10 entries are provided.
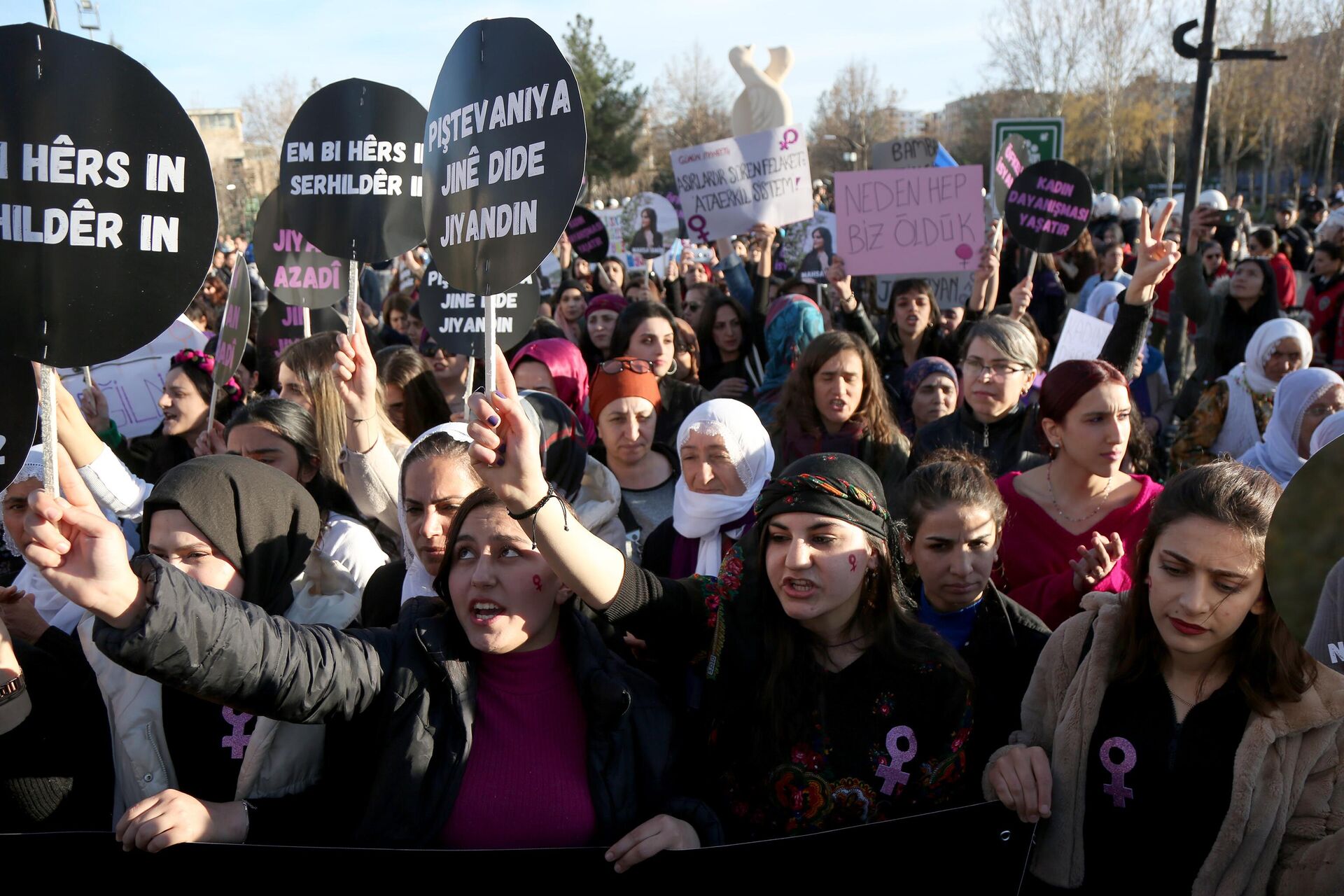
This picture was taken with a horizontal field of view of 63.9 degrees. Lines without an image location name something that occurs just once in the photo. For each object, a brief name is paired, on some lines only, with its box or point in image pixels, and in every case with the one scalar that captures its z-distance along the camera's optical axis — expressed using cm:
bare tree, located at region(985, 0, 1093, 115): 3609
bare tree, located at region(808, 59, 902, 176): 5034
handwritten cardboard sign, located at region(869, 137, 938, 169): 920
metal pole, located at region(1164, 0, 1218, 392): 847
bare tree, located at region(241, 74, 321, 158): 3894
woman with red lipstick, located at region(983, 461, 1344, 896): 203
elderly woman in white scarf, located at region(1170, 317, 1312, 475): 505
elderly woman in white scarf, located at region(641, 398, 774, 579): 344
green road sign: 930
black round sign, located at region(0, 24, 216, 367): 203
